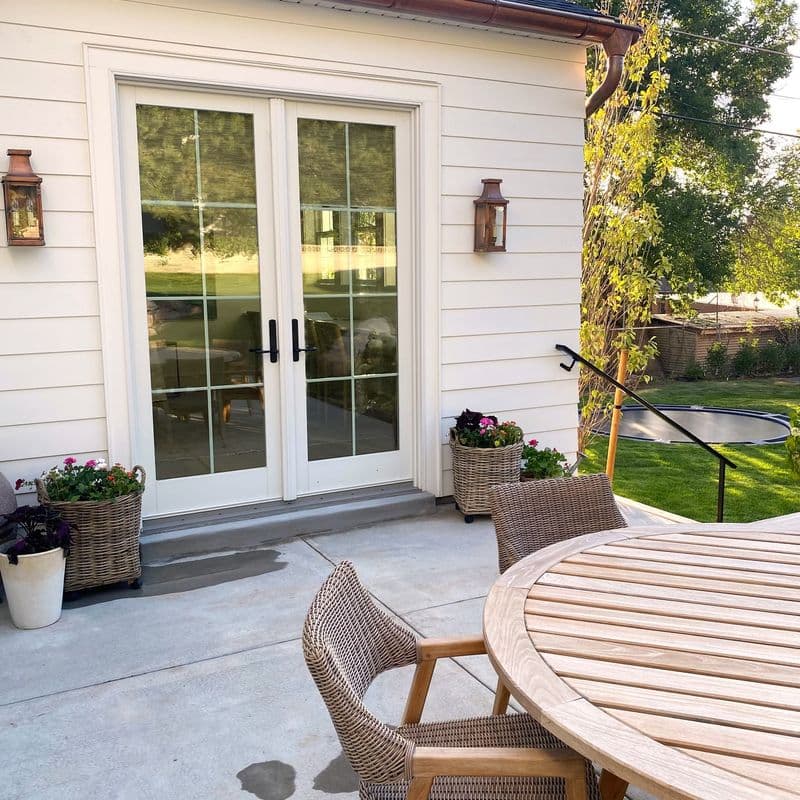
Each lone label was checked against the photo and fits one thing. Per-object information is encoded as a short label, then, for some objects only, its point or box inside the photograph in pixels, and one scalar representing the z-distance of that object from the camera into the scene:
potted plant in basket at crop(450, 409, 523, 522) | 4.23
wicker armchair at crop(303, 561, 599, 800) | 1.35
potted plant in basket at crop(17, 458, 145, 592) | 3.22
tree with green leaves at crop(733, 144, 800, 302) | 14.20
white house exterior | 3.50
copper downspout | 4.46
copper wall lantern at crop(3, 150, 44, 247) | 3.29
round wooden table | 1.19
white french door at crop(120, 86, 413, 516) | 3.79
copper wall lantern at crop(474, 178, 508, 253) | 4.37
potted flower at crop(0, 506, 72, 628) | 2.96
